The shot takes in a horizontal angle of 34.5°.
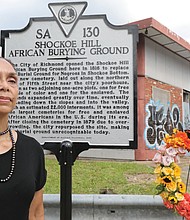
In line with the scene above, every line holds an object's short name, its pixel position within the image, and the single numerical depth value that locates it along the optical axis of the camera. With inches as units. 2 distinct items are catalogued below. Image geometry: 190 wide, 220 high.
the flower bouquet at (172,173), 93.6
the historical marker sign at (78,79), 115.2
